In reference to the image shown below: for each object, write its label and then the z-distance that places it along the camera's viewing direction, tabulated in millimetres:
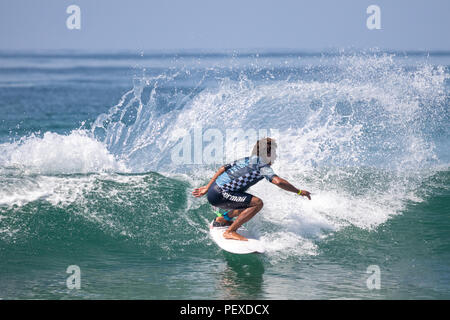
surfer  17562
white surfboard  17469
